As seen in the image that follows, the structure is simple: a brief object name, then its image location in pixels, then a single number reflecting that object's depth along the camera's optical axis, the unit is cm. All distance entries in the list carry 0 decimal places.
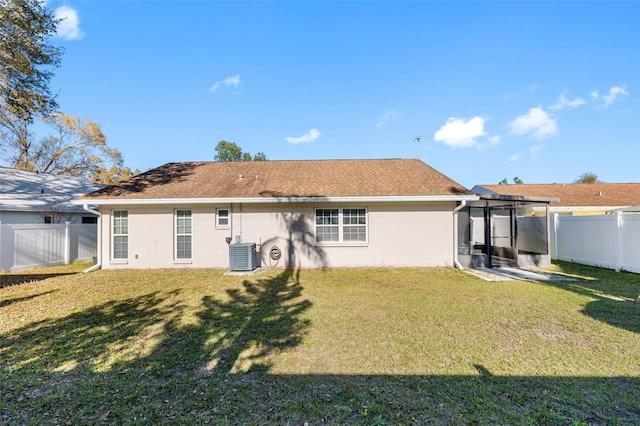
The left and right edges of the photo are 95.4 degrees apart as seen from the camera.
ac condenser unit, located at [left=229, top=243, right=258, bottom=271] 932
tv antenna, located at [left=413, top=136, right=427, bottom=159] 1573
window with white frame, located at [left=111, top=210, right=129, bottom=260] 1027
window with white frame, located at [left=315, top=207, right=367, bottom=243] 1027
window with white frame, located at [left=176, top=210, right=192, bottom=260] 1026
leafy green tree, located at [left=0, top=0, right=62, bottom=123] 909
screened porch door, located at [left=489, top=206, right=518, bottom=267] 1073
